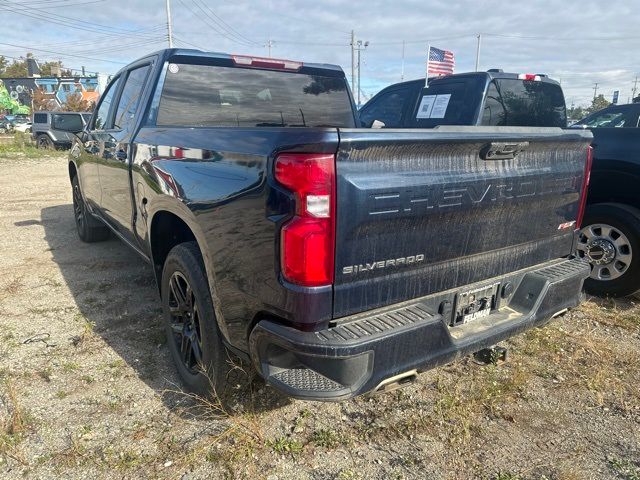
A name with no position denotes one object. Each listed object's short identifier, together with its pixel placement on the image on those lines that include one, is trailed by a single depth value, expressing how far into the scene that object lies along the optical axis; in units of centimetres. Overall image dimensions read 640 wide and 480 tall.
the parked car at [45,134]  2266
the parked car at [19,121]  4374
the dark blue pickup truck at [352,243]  188
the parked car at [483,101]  555
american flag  810
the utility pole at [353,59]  5184
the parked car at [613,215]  409
